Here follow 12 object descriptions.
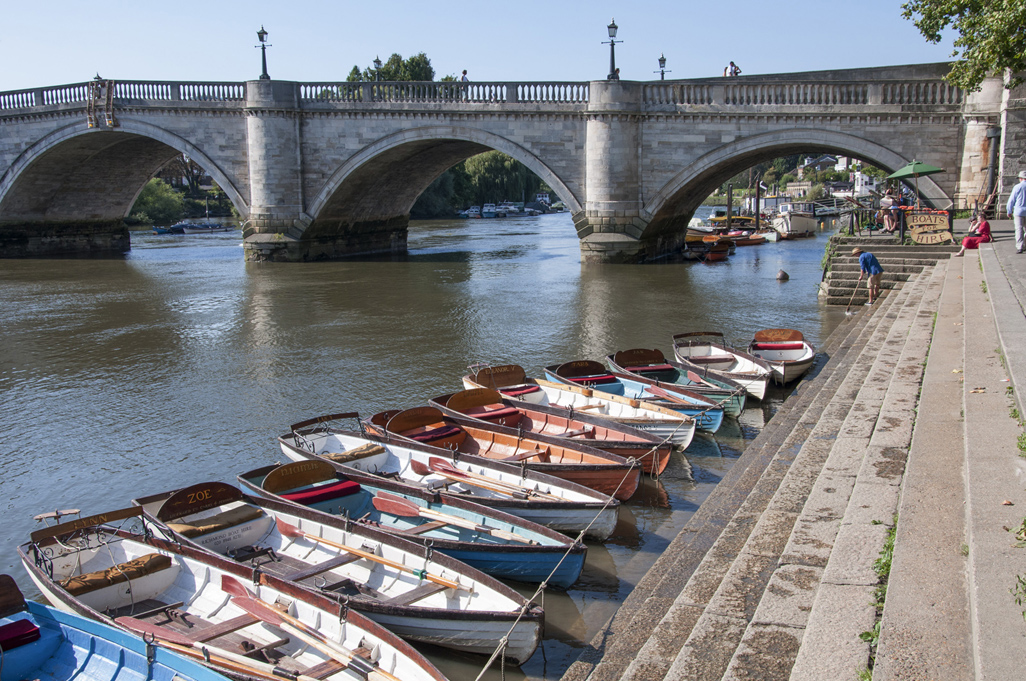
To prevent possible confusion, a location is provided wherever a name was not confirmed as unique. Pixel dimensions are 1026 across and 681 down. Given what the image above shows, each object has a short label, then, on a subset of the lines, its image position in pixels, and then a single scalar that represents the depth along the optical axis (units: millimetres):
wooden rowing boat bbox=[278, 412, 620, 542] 7445
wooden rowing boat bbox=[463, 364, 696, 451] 9938
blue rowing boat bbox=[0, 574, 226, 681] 5230
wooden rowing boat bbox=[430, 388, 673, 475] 9148
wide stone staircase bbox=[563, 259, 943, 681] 3980
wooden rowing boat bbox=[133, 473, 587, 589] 6562
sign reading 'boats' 18469
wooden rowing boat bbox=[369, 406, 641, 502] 8320
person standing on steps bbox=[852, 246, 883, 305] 17594
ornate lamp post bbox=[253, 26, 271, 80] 28656
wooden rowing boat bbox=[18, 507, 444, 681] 5168
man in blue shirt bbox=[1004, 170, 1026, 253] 12430
